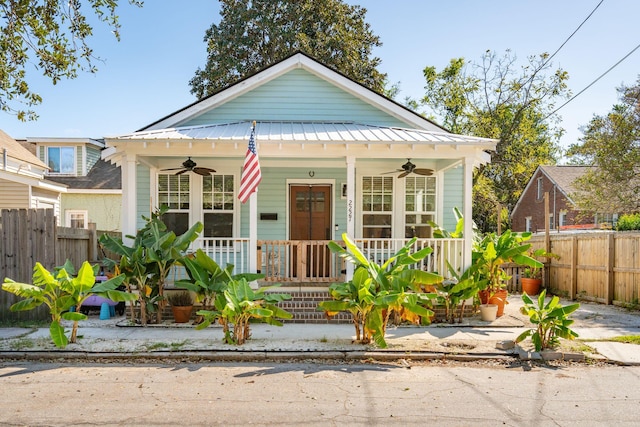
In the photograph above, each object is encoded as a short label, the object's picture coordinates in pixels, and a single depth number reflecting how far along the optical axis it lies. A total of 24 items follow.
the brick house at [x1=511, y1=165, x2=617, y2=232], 29.82
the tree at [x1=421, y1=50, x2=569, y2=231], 26.33
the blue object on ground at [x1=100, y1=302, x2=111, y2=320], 9.18
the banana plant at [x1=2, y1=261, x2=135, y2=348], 6.66
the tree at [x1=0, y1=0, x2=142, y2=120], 8.12
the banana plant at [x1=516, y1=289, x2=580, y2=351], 6.79
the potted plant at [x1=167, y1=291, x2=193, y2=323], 8.73
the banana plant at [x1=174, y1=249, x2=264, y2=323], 7.80
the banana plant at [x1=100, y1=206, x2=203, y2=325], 8.17
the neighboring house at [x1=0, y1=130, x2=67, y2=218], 16.34
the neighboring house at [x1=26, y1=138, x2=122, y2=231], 20.61
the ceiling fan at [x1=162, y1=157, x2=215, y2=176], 10.16
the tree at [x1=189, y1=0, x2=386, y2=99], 24.72
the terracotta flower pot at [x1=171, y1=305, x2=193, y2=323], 8.72
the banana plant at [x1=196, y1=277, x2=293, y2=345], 6.85
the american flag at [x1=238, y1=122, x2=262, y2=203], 8.32
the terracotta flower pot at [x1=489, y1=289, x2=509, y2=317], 9.23
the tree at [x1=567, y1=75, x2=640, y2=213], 17.15
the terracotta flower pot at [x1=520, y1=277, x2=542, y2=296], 13.83
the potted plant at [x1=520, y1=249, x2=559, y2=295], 13.85
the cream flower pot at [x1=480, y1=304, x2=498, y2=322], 8.91
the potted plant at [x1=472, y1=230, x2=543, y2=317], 8.65
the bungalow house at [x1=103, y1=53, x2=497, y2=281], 11.34
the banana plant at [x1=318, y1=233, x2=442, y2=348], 6.88
